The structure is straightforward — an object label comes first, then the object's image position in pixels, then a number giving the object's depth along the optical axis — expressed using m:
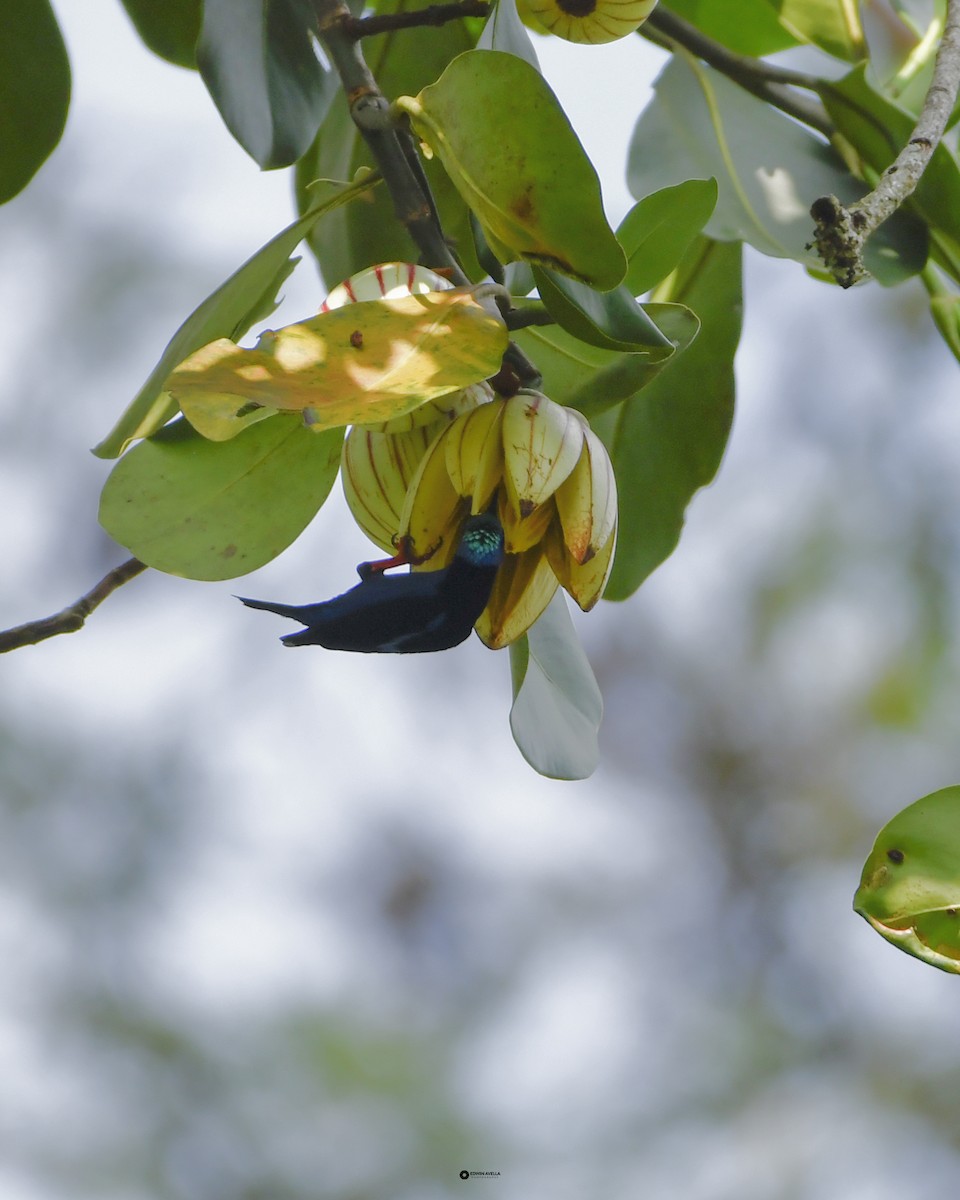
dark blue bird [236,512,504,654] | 6.87
